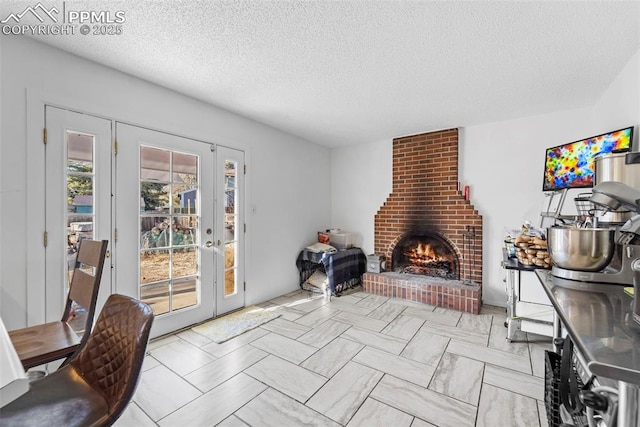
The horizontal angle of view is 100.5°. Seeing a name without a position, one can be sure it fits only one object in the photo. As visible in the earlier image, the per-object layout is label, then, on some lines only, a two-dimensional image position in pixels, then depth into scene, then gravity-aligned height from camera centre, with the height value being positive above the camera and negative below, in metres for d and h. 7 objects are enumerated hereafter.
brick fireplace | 3.50 -0.27
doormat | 2.62 -1.20
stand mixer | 1.12 -0.18
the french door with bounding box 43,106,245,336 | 1.96 -0.01
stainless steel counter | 0.64 -0.37
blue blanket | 3.82 -0.81
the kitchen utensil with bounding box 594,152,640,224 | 1.50 +0.23
